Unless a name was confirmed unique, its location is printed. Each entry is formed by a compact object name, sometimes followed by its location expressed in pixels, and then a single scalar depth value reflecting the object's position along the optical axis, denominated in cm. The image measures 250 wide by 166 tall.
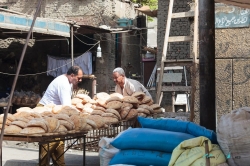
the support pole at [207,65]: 490
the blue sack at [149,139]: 419
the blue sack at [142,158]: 421
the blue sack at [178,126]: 412
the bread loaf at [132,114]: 719
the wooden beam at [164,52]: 853
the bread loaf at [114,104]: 718
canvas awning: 1345
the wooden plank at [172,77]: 972
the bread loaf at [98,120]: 635
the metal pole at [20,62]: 324
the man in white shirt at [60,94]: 724
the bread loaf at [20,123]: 554
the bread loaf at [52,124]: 555
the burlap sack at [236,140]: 378
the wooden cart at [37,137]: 532
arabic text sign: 823
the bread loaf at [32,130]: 533
